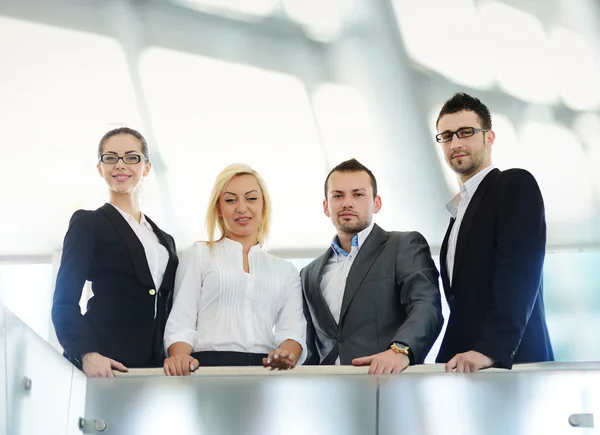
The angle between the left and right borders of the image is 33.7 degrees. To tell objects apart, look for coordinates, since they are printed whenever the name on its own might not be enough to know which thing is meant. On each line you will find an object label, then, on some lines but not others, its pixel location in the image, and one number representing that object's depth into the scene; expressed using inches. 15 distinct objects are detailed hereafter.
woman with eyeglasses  136.6
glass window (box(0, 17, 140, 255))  325.1
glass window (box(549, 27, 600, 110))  323.9
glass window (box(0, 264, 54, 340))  363.9
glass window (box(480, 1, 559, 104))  318.3
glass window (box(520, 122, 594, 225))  334.6
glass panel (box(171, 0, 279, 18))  320.8
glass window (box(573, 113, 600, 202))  332.5
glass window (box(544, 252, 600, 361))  340.8
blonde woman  135.6
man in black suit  124.0
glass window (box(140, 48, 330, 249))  334.3
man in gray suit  135.1
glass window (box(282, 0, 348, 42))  317.4
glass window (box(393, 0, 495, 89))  315.0
